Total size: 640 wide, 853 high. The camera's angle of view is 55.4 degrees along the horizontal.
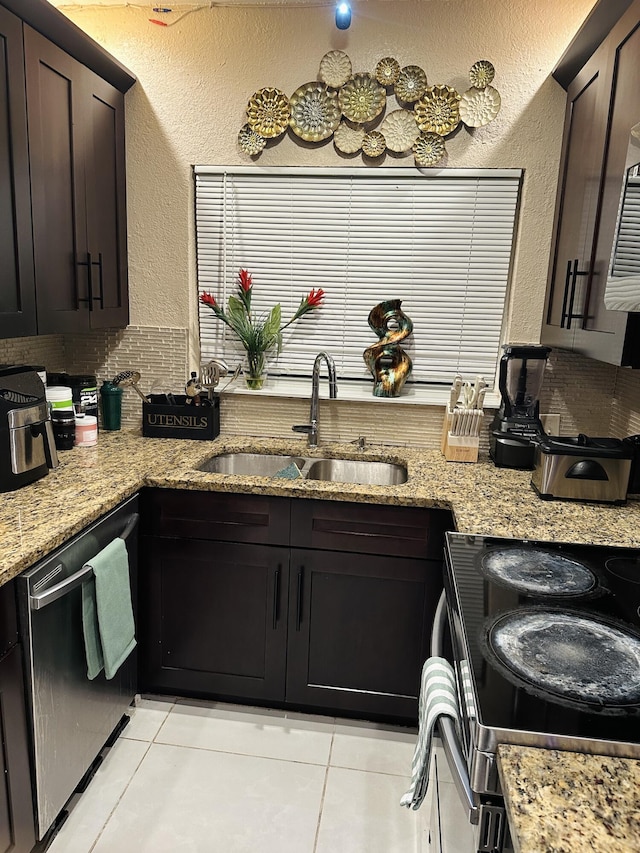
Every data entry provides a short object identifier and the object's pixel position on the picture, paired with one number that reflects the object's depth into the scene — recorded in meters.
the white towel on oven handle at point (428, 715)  1.10
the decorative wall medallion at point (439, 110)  2.39
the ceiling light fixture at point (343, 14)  2.30
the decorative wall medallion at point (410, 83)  2.39
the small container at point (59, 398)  2.28
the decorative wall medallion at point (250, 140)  2.54
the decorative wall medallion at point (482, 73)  2.35
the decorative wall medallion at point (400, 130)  2.43
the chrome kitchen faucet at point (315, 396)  2.48
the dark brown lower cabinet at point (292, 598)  2.10
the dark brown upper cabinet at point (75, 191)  1.97
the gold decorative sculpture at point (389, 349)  2.61
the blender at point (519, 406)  2.37
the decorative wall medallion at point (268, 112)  2.48
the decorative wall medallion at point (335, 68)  2.42
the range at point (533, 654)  0.92
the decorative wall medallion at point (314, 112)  2.46
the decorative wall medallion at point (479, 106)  2.38
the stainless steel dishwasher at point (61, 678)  1.51
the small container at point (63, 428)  2.32
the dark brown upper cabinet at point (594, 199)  1.66
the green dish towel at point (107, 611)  1.75
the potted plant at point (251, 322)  2.65
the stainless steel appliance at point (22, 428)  1.82
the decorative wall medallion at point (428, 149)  2.44
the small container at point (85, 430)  2.42
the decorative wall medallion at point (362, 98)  2.42
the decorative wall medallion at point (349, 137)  2.47
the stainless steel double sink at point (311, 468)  2.57
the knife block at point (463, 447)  2.46
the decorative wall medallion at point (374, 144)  2.46
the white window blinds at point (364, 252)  2.52
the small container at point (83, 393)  2.47
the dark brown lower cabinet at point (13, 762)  1.42
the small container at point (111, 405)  2.66
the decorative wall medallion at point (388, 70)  2.39
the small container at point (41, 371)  2.06
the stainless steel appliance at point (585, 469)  1.99
